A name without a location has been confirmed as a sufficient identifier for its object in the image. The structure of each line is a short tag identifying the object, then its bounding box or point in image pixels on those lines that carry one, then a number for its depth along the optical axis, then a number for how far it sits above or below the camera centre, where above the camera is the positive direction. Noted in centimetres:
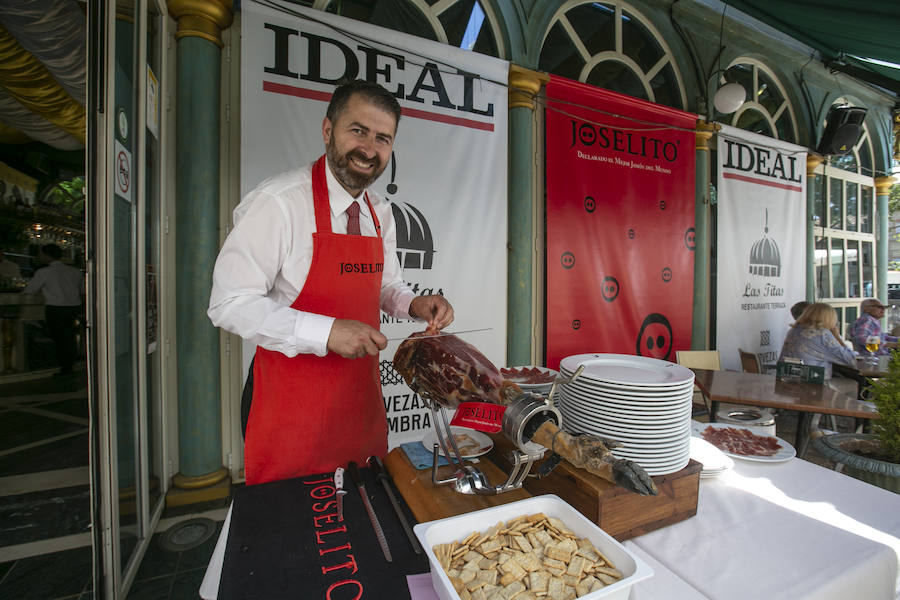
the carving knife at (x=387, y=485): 87 -49
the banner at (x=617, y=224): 372 +69
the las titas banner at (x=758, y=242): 492 +68
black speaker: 549 +223
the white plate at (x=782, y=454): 133 -51
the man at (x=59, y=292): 514 +4
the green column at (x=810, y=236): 589 +86
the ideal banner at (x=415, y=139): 266 +110
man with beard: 138 +4
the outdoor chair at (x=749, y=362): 404 -62
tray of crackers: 69 -47
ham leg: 90 -22
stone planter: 145 -58
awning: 366 +267
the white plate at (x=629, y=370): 101 -19
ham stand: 90 -33
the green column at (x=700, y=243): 465 +60
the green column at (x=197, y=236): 253 +37
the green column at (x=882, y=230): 710 +114
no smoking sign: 177 +54
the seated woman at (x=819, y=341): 370 -38
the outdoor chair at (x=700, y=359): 393 -58
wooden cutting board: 96 -48
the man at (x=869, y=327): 491 -35
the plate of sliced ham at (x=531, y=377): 120 -25
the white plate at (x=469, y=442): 127 -46
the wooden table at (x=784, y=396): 241 -62
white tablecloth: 82 -55
